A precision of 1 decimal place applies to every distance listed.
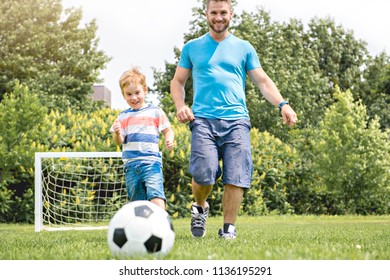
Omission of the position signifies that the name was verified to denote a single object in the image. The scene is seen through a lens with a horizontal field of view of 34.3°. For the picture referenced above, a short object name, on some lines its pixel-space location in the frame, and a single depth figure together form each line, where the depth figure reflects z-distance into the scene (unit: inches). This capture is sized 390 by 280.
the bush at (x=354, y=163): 572.7
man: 227.9
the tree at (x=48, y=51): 1194.0
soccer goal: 432.8
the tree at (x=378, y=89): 1212.7
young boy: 242.7
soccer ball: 152.1
